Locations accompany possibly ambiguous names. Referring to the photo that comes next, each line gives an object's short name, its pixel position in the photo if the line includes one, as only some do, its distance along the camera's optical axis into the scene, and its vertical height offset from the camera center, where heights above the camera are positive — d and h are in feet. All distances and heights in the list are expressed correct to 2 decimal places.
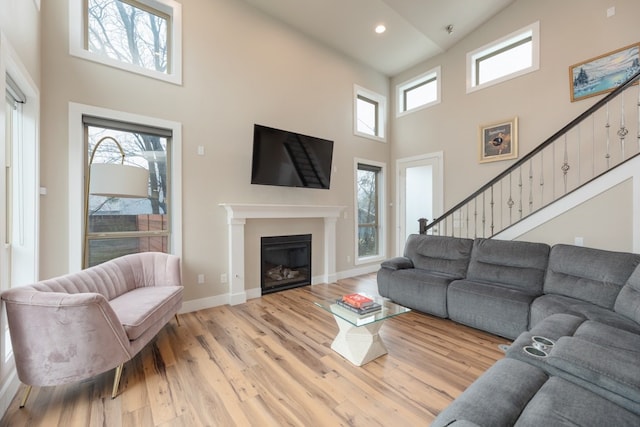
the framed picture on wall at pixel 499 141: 13.87 +3.73
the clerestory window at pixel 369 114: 17.79 +6.74
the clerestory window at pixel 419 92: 17.30 +8.03
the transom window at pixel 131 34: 9.40 +6.68
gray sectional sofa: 3.62 -2.50
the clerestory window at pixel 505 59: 13.35 +8.12
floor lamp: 7.55 +0.91
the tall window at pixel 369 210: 18.12 +0.17
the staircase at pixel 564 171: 9.87 +1.73
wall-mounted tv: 12.82 +2.70
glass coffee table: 7.32 -3.36
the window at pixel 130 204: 9.77 +0.33
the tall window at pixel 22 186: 7.68 +0.77
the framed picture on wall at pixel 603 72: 10.87 +5.82
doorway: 17.12 +1.35
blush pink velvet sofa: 5.59 -2.59
